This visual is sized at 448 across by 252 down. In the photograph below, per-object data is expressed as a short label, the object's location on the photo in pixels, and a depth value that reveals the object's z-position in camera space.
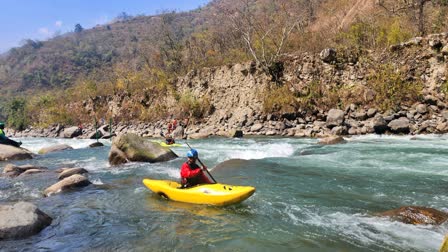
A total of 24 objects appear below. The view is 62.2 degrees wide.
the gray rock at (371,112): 17.66
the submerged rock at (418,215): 5.39
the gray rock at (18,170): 10.60
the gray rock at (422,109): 16.39
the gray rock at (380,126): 16.05
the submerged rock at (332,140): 14.21
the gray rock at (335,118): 17.75
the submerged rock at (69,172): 9.61
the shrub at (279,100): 20.97
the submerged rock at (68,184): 8.26
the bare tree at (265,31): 23.62
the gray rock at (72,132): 28.89
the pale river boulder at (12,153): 14.38
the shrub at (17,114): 41.09
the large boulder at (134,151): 11.94
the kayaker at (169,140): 15.79
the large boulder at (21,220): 5.40
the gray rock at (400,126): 15.55
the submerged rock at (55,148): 17.23
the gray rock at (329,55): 21.23
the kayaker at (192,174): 7.24
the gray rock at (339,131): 16.94
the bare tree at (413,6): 19.86
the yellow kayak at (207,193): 6.52
